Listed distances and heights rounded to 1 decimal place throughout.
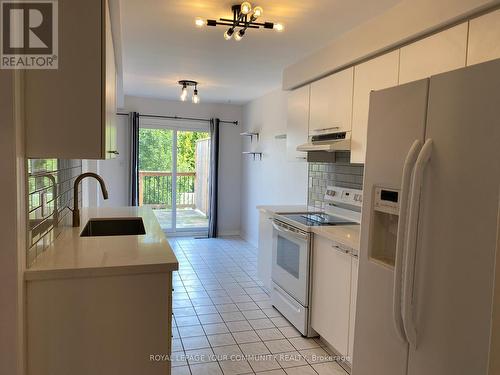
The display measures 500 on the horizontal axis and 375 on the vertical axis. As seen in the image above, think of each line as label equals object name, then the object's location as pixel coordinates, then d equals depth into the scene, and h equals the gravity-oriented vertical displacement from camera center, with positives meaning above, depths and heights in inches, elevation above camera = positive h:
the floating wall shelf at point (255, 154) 230.8 +6.1
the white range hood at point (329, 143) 108.9 +7.4
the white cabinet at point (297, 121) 136.6 +16.9
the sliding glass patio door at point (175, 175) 252.4 -10.1
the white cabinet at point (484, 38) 66.4 +24.3
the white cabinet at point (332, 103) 110.3 +20.1
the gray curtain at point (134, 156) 235.1 +2.1
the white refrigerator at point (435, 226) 47.9 -8.3
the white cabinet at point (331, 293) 97.9 -35.2
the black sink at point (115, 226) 107.6 -19.7
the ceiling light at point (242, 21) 89.9 +37.4
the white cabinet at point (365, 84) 93.0 +21.8
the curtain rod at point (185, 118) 240.5 +28.6
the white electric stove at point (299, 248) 116.0 -27.6
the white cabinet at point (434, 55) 74.0 +24.6
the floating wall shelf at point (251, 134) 234.7 +18.4
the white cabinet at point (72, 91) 57.1 +10.2
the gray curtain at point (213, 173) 254.1 -7.4
